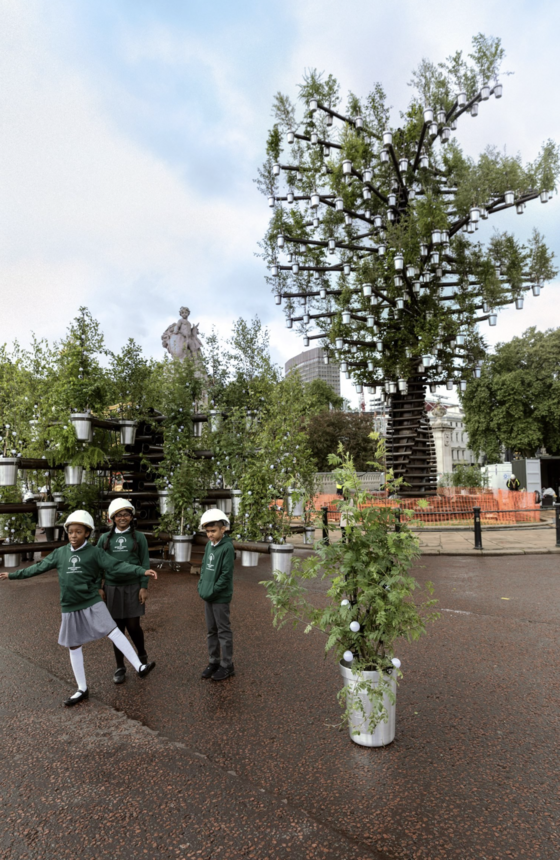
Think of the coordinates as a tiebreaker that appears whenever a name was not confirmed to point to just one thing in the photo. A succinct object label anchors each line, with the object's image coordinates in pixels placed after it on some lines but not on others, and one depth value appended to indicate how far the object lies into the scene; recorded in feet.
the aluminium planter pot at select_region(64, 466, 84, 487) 35.40
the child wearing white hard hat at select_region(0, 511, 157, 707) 14.48
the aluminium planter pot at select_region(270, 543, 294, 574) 31.04
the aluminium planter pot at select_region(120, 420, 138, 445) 37.45
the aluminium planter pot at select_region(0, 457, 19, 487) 34.06
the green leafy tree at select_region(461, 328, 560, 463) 134.82
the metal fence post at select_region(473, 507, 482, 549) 42.04
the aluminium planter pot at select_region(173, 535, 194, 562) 35.19
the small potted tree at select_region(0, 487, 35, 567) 38.39
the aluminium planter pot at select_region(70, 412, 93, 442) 34.01
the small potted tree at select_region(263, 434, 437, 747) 11.32
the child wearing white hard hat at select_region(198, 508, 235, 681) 15.81
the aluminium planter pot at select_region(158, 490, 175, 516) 35.99
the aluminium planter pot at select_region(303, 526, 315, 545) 37.82
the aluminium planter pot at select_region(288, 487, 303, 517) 34.56
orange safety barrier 60.49
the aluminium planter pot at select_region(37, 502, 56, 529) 36.73
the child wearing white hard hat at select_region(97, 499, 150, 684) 16.31
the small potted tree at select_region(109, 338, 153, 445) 37.37
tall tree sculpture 59.06
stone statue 70.59
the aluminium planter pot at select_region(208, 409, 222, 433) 37.92
